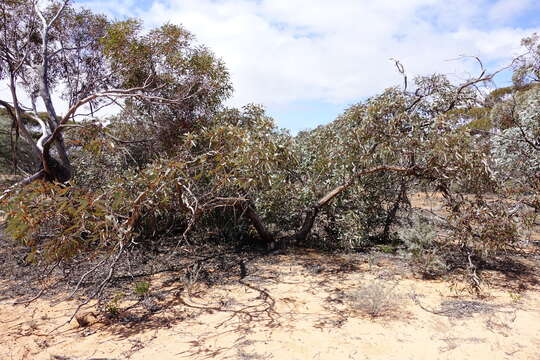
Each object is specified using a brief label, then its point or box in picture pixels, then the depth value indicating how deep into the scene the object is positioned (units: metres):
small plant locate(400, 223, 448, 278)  5.43
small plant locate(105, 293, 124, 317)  4.39
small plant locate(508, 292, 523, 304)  4.53
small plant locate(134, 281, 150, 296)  4.90
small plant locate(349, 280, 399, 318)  4.25
